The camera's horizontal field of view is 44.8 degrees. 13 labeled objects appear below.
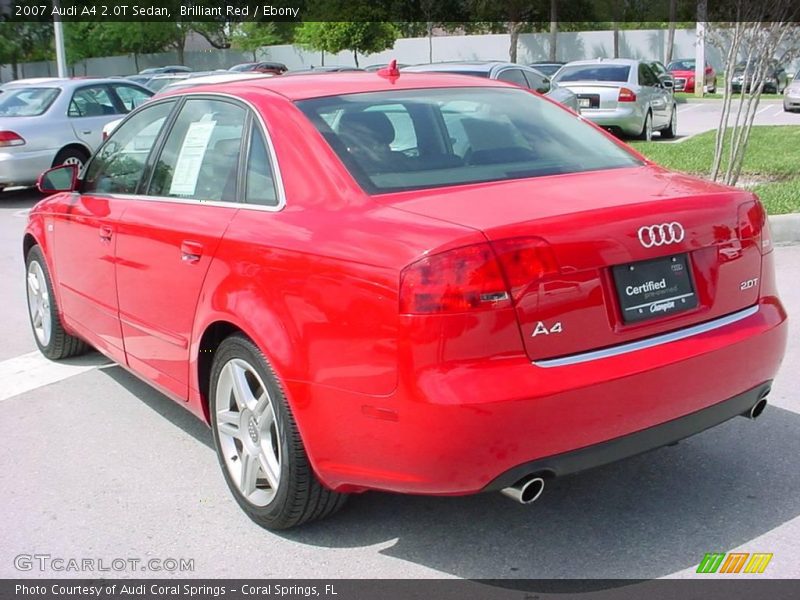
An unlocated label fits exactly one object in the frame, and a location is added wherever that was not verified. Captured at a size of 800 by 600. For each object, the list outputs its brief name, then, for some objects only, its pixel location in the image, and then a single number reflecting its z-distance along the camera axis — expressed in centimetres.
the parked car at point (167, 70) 3684
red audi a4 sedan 302
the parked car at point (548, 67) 2975
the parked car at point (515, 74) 1527
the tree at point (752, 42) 1035
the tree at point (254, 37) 6656
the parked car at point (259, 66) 3274
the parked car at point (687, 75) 3922
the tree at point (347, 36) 4891
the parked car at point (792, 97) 2503
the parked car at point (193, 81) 1301
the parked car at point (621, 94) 1744
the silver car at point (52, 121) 1332
